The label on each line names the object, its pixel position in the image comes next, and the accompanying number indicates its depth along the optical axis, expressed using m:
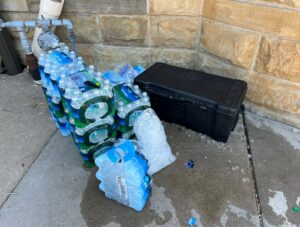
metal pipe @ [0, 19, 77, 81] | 2.44
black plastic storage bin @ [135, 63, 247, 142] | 2.08
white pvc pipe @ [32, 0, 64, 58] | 2.47
